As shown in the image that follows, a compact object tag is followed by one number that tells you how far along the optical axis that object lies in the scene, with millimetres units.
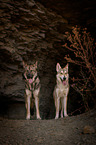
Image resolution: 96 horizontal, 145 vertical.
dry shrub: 7221
